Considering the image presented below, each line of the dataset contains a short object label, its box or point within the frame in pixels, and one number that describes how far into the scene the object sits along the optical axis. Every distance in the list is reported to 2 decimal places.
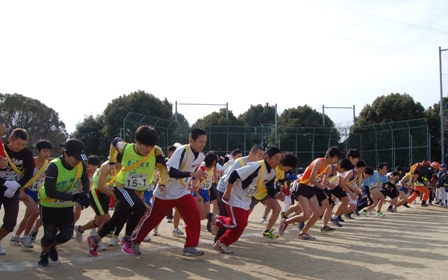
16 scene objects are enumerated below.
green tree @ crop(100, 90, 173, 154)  39.16
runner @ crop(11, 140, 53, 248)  8.09
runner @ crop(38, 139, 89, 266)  6.41
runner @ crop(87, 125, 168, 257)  6.92
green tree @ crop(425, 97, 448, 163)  41.03
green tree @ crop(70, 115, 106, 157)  46.22
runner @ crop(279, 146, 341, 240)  9.73
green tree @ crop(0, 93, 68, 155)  44.66
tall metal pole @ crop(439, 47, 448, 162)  29.70
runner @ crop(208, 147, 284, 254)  7.75
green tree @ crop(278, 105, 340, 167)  32.53
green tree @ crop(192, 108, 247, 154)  31.84
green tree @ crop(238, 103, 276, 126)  61.75
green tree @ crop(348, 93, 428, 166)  29.83
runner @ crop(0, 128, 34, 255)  6.94
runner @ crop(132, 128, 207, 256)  7.26
